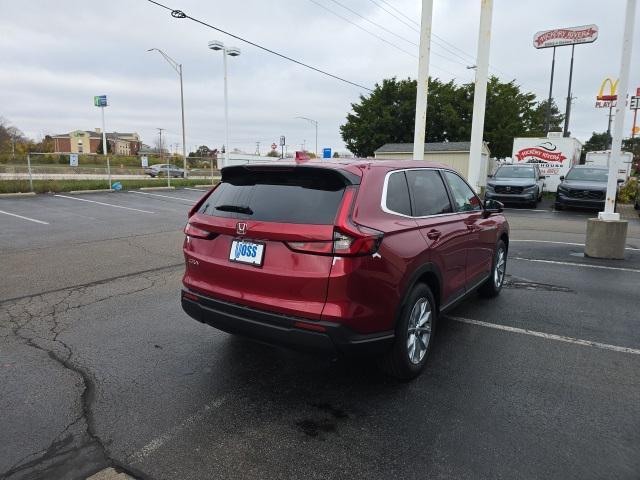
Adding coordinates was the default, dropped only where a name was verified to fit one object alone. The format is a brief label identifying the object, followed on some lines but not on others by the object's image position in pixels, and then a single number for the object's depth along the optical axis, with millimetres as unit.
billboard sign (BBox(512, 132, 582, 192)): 23375
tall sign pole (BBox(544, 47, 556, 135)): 36594
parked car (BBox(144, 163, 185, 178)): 40562
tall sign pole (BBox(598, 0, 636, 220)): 7977
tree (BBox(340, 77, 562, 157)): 37906
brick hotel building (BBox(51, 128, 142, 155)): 106312
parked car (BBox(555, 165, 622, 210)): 16703
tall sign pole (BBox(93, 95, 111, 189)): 49781
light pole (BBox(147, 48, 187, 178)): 36250
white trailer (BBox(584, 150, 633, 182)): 21969
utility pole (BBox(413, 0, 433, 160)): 12047
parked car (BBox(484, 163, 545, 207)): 18422
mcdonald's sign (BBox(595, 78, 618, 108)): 33281
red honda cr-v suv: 3057
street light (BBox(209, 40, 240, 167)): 27391
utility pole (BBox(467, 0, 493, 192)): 12578
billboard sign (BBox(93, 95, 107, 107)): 49750
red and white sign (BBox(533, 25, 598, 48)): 29453
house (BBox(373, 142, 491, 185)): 28084
